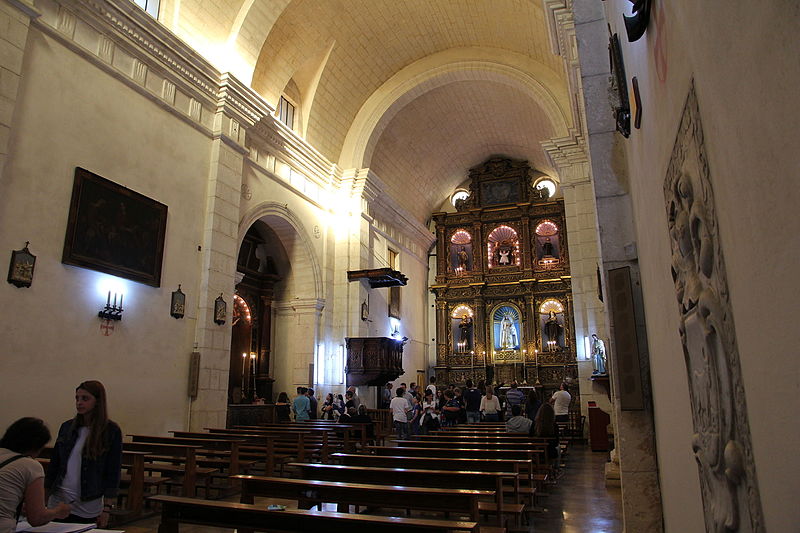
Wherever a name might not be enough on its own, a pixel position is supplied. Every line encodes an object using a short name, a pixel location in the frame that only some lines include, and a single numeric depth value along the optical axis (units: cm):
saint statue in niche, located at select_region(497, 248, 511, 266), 2182
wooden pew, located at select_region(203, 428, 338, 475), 680
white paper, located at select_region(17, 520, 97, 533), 251
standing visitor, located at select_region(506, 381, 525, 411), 998
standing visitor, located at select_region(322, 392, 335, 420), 1187
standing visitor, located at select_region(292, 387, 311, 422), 1098
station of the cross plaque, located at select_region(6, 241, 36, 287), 653
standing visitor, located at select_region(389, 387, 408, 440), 1003
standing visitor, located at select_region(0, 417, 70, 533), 254
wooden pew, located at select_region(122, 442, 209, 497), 554
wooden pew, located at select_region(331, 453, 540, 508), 504
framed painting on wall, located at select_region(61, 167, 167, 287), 741
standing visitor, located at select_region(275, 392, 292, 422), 1239
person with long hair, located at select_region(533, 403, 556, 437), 792
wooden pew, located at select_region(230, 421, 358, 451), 851
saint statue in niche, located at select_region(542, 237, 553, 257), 2088
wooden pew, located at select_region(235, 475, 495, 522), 350
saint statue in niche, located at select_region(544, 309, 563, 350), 2003
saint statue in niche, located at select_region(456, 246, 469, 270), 2216
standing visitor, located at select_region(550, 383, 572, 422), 1074
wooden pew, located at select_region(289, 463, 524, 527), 429
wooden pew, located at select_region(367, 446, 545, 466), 593
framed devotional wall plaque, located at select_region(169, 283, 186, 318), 898
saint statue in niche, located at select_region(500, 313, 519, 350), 2066
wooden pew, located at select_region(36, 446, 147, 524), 501
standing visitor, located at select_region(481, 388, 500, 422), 1113
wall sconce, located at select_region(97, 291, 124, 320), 769
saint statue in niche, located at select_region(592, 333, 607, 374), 968
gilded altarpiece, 2003
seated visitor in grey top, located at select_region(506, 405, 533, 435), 812
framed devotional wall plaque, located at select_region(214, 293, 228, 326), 981
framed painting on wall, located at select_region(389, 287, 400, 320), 1781
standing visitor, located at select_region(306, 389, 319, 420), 1131
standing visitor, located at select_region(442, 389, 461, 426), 1134
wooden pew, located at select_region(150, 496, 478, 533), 271
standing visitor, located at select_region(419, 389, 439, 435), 1016
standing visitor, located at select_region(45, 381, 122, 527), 307
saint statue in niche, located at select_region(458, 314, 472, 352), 2112
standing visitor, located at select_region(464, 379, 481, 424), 1270
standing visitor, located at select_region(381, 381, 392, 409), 1563
